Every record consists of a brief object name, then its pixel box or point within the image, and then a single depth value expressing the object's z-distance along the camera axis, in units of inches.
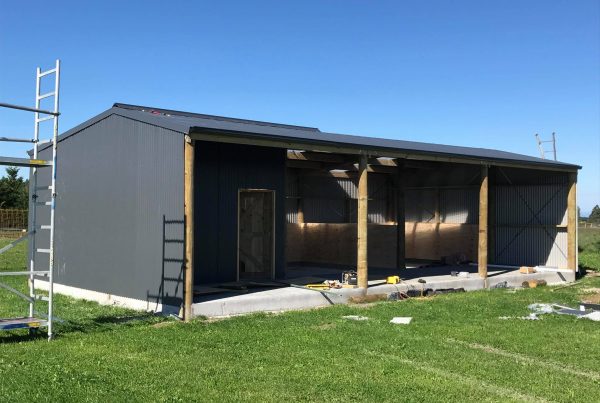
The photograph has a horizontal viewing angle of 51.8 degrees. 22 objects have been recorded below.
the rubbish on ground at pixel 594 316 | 464.0
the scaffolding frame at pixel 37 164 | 345.1
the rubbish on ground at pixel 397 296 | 578.4
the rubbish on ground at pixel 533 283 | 721.0
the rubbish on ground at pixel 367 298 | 553.9
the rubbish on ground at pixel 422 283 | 608.9
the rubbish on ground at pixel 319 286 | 560.1
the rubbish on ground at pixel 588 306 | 502.3
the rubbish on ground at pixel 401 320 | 433.4
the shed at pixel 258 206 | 474.9
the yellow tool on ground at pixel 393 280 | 616.4
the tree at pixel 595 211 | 3344.0
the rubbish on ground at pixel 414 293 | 594.5
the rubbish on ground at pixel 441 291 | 613.3
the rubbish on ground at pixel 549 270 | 786.8
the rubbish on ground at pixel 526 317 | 467.5
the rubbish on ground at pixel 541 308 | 502.7
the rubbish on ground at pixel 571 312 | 485.2
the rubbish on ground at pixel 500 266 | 861.3
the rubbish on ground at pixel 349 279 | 592.0
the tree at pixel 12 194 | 1827.0
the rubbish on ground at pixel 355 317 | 455.4
